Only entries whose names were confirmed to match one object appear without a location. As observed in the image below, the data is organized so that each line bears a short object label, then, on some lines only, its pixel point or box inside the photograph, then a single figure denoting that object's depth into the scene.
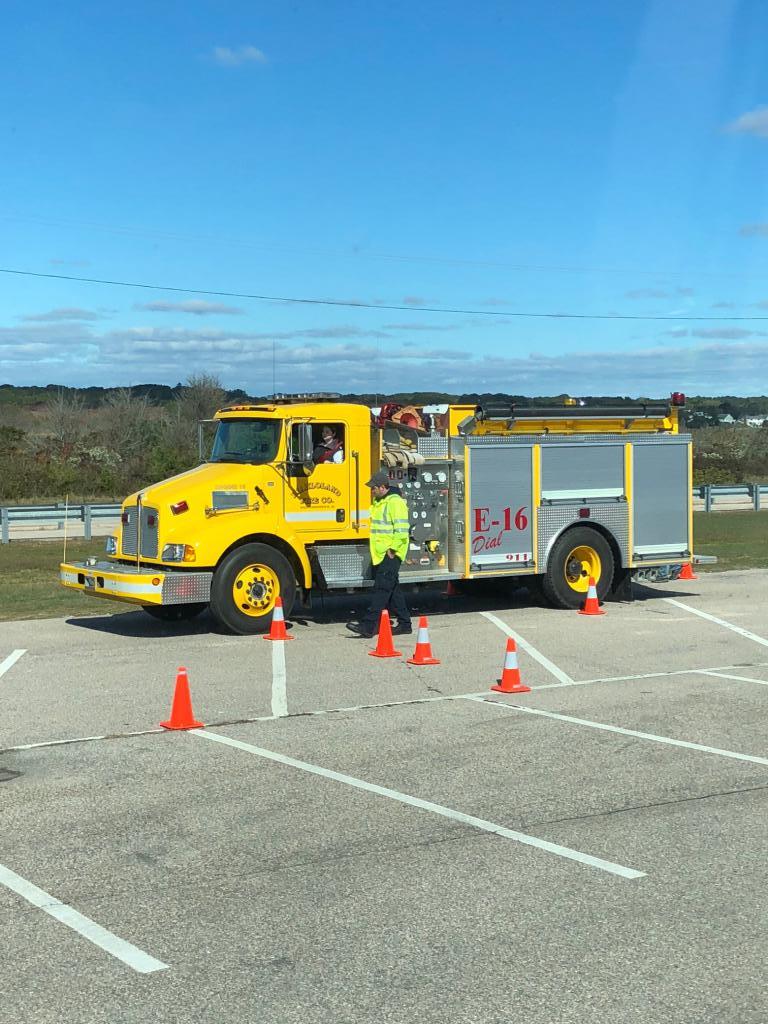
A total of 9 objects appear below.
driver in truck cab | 15.01
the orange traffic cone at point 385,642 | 12.80
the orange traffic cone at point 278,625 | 13.47
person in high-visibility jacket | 13.91
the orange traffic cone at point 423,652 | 12.27
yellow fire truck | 14.14
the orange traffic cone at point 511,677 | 10.88
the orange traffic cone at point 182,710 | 9.31
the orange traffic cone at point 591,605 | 15.99
